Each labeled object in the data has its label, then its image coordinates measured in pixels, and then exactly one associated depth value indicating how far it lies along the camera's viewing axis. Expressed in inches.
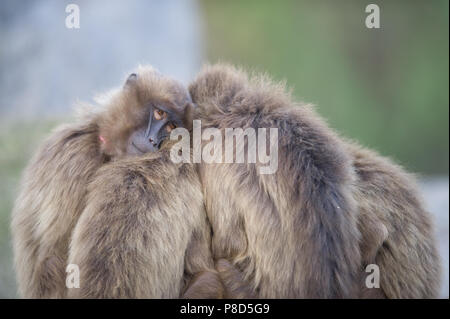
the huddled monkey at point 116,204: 137.8
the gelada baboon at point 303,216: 141.3
